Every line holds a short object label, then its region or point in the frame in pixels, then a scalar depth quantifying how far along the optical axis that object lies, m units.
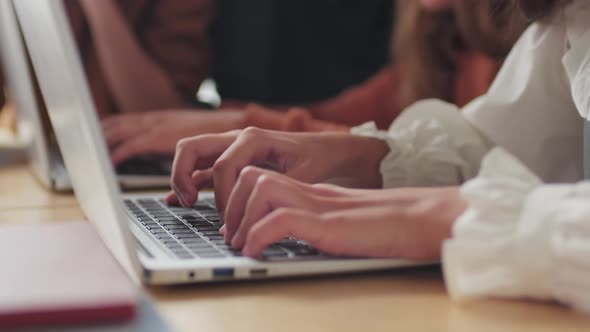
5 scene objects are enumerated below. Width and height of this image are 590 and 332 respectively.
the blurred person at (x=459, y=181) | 0.88
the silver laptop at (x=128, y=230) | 0.89
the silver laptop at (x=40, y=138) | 1.25
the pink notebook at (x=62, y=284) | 0.78
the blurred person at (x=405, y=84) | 1.26
